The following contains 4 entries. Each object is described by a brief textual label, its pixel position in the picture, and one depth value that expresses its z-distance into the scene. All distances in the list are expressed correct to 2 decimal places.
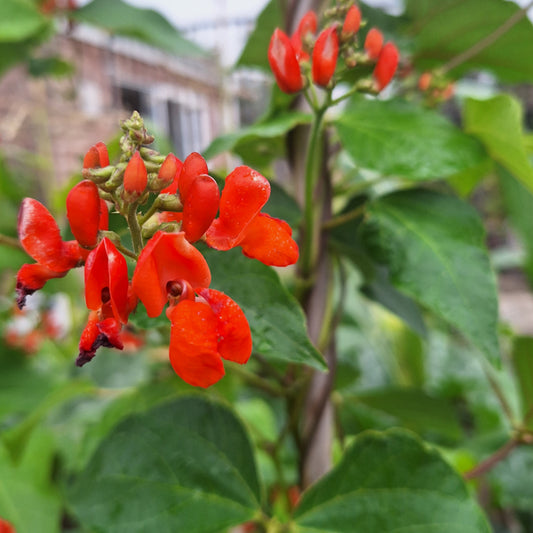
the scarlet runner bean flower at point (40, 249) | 0.15
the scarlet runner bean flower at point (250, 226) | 0.15
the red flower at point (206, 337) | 0.14
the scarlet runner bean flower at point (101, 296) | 0.14
